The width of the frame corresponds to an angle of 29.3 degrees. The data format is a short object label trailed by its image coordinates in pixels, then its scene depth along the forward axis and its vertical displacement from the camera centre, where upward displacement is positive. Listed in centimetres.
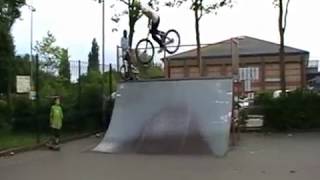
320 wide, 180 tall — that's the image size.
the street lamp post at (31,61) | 2588 +74
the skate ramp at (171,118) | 1930 -132
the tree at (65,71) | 2669 +37
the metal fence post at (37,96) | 2224 -66
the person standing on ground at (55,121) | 2112 -148
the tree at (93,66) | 2841 +59
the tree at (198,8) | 3127 +364
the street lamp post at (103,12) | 3063 +413
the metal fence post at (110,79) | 2900 -2
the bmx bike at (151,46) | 2298 +128
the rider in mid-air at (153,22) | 2178 +204
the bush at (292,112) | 2722 -147
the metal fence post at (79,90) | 2622 -50
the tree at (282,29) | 2994 +245
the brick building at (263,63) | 7440 +200
